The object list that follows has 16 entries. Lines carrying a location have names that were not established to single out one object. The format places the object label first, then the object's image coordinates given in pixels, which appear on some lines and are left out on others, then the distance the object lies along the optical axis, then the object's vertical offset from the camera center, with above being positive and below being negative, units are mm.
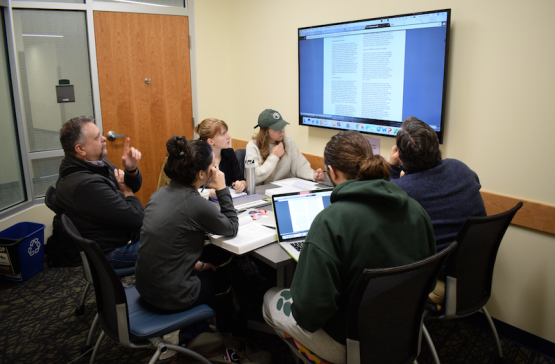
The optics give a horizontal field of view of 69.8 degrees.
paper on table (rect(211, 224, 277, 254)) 1862 -664
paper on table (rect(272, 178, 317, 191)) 2846 -612
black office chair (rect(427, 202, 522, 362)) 1677 -734
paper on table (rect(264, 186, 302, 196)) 2714 -617
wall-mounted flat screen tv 2512 +189
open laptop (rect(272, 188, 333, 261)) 1952 -554
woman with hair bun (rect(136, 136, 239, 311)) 1736 -567
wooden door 3768 +179
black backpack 3305 -1248
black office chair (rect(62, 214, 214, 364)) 1530 -922
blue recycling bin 2951 -1116
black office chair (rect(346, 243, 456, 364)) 1235 -688
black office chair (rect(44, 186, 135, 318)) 2057 -612
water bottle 2637 -493
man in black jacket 2145 -523
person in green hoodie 1273 -470
